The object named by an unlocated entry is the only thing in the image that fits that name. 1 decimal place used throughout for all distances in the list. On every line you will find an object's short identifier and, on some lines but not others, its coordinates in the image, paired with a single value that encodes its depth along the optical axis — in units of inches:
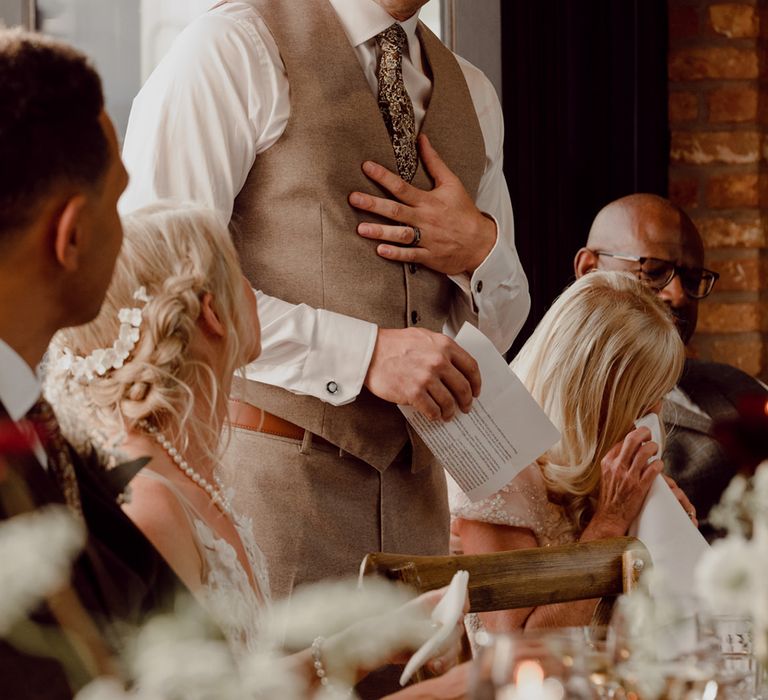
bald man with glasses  129.3
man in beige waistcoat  98.4
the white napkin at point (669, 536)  104.2
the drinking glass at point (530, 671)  52.5
